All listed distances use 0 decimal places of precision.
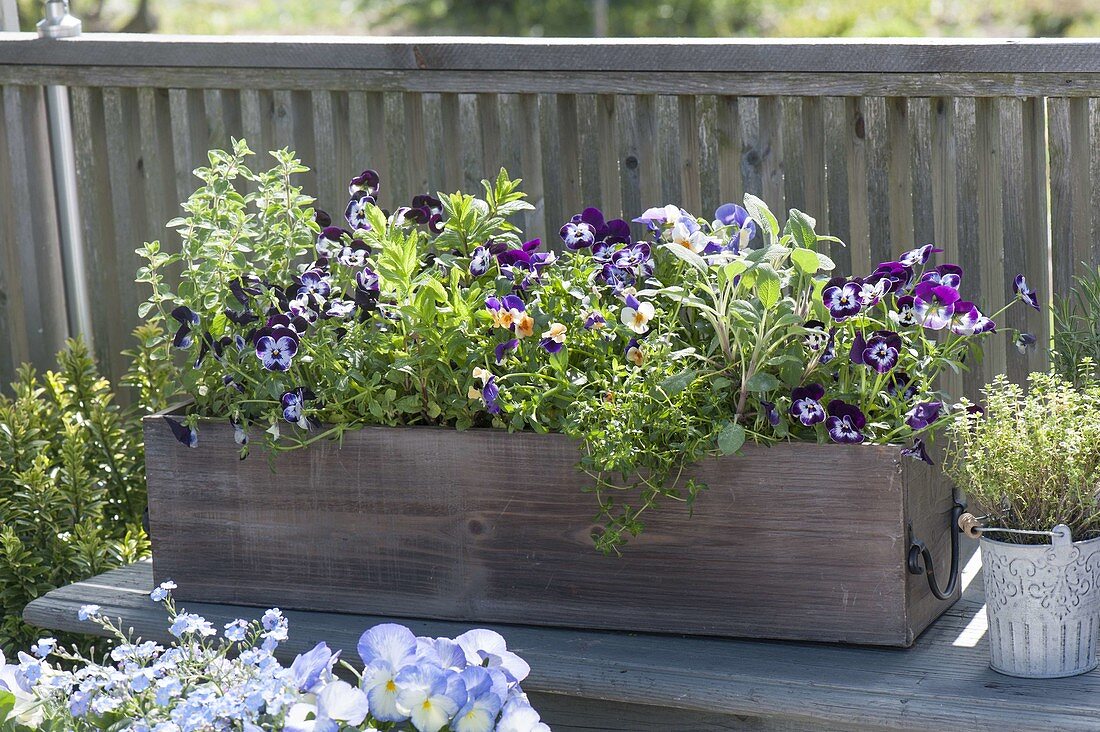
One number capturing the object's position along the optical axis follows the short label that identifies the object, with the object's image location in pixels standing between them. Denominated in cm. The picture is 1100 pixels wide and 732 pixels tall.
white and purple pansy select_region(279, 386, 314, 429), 325
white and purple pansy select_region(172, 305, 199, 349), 329
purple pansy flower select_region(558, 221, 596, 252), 329
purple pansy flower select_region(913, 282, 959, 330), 314
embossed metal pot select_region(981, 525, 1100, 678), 309
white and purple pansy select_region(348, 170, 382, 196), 338
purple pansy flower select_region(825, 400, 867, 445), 313
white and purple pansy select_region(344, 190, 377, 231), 336
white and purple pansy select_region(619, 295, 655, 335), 318
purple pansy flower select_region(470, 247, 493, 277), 327
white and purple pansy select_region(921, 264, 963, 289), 317
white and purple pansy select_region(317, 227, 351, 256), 335
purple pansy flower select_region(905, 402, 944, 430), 313
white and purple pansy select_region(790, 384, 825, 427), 313
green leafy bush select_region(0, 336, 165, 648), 363
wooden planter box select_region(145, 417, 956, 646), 316
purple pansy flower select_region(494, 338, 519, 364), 320
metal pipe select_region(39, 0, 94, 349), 390
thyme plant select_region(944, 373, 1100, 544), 309
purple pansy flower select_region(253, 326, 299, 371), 324
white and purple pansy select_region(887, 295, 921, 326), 316
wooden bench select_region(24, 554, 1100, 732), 308
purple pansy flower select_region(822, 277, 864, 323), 313
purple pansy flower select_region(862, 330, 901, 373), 312
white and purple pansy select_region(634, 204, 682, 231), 327
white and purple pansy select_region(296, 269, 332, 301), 330
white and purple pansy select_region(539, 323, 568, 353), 319
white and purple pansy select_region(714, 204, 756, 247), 328
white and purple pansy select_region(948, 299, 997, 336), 314
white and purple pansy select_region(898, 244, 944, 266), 320
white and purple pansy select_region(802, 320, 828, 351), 315
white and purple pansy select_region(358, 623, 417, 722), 292
